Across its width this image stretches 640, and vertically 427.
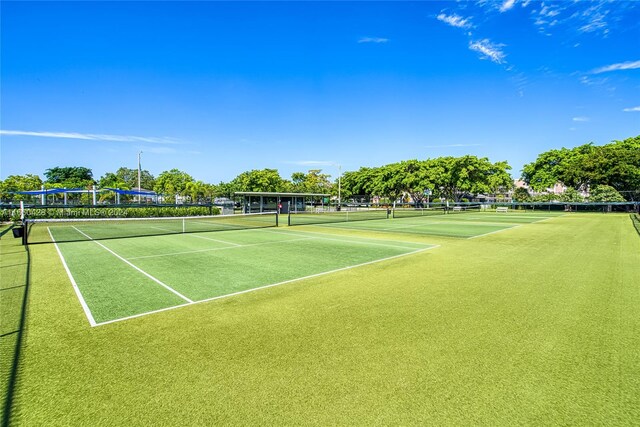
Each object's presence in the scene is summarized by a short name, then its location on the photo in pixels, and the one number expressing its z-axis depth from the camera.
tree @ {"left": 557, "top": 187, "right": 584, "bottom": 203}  52.67
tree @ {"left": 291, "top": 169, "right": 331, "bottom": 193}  88.12
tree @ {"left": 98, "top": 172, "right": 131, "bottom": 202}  63.53
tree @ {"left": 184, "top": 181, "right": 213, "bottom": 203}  63.54
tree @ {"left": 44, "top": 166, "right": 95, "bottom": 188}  97.62
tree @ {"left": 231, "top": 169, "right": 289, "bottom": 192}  65.38
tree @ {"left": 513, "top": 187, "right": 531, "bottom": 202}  68.80
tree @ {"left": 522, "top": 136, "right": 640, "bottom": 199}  49.94
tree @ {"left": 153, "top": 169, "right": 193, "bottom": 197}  70.36
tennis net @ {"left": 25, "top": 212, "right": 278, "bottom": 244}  18.20
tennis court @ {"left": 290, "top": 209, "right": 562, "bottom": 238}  20.94
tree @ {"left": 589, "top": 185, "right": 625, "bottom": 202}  47.85
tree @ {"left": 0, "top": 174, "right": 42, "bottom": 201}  54.62
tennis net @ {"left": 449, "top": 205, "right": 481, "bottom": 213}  57.81
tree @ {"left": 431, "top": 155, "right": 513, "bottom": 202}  62.06
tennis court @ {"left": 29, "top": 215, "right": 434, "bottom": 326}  6.92
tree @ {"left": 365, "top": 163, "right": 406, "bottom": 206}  70.56
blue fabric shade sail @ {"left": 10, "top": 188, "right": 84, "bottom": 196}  34.70
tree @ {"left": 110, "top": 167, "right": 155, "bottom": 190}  119.00
